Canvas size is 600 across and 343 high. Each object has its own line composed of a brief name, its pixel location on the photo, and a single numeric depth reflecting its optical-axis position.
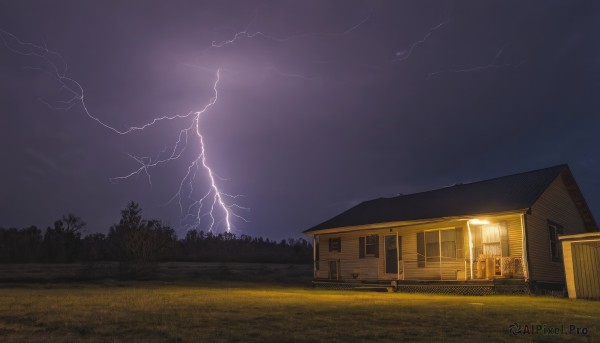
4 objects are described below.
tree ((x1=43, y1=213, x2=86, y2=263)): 48.47
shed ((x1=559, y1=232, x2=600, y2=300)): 16.25
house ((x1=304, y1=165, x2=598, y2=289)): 19.45
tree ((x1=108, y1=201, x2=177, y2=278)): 29.88
